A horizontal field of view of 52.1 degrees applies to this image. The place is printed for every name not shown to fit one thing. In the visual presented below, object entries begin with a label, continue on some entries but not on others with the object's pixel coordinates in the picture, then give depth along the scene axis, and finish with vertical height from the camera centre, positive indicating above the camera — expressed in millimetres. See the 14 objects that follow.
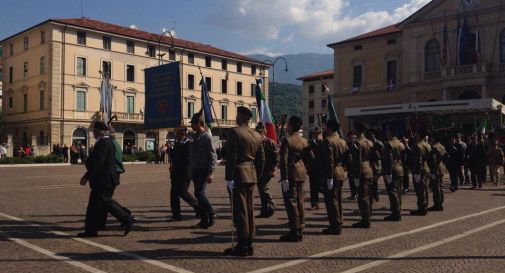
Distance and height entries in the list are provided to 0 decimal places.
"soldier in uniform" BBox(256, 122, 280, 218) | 10500 -567
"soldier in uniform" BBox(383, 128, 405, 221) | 10008 -374
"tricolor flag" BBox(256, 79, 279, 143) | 12062 +1100
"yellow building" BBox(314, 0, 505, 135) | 46625 +9398
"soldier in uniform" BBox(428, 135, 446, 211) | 11531 -497
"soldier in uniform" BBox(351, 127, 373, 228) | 9141 -501
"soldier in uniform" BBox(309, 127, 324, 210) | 11738 -635
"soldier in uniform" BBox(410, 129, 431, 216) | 10898 -476
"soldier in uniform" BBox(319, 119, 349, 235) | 8344 -368
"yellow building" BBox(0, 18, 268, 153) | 55094 +9023
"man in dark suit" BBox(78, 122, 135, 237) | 8008 -564
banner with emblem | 17250 +1964
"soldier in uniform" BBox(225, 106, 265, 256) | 6816 -340
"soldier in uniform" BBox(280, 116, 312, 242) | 7742 -327
